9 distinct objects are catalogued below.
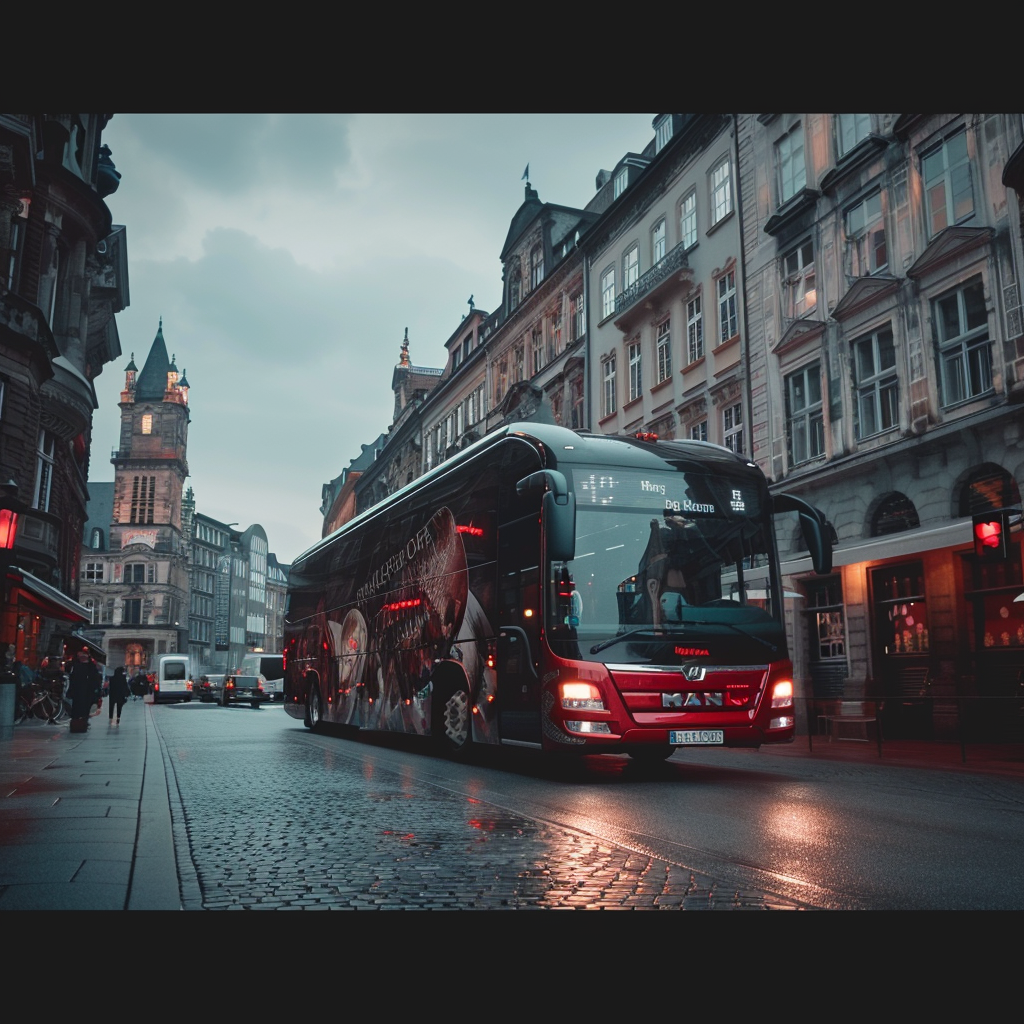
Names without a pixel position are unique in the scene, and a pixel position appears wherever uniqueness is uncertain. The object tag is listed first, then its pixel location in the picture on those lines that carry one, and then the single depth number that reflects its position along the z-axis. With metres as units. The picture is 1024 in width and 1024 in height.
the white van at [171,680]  65.12
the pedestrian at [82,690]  23.56
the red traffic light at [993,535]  13.15
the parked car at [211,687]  62.44
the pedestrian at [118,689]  31.67
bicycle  28.75
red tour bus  10.92
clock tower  109.38
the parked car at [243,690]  51.41
